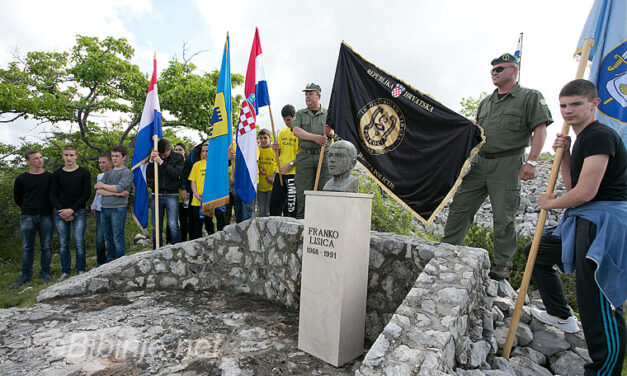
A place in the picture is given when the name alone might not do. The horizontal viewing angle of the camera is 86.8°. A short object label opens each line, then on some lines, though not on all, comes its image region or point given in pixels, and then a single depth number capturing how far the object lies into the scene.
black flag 3.72
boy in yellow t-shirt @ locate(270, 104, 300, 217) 5.32
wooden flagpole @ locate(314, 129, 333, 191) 3.86
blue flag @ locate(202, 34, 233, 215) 5.05
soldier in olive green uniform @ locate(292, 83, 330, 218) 4.65
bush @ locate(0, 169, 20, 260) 9.33
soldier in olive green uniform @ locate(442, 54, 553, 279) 3.27
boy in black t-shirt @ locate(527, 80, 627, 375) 2.12
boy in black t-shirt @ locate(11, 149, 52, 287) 5.69
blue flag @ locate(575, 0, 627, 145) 2.69
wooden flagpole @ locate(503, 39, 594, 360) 2.71
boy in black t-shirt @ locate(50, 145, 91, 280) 5.70
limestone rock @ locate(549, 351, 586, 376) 2.79
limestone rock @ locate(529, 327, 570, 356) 2.99
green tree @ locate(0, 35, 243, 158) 9.94
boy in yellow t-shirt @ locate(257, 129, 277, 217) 5.90
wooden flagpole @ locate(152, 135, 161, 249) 5.17
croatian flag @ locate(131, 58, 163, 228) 5.72
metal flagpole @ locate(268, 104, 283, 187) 5.23
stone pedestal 2.82
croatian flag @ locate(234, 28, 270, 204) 5.07
